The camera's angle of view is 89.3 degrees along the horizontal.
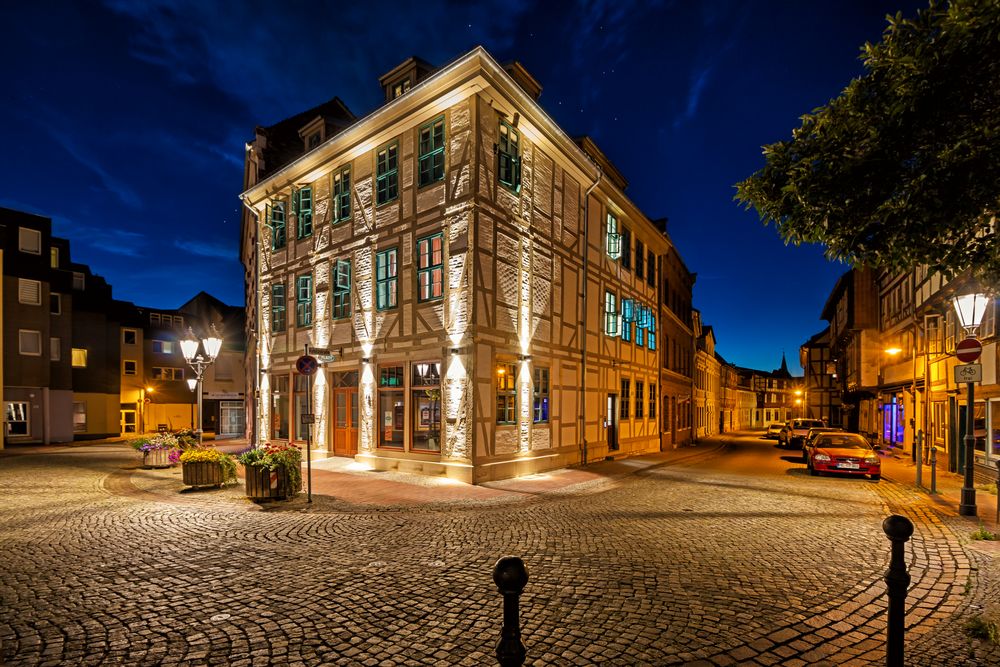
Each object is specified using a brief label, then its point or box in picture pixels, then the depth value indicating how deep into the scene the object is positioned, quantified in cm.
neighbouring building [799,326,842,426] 4869
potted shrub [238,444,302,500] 1011
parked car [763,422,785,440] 4300
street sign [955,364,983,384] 928
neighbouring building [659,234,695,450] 2659
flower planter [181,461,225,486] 1159
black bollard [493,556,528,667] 265
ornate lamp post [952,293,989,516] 914
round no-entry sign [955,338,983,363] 919
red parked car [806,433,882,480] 1464
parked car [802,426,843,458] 1727
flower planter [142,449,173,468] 1638
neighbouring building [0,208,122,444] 2738
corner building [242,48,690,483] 1308
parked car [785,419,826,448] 2806
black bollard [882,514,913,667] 340
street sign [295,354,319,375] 1040
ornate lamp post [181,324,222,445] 1509
